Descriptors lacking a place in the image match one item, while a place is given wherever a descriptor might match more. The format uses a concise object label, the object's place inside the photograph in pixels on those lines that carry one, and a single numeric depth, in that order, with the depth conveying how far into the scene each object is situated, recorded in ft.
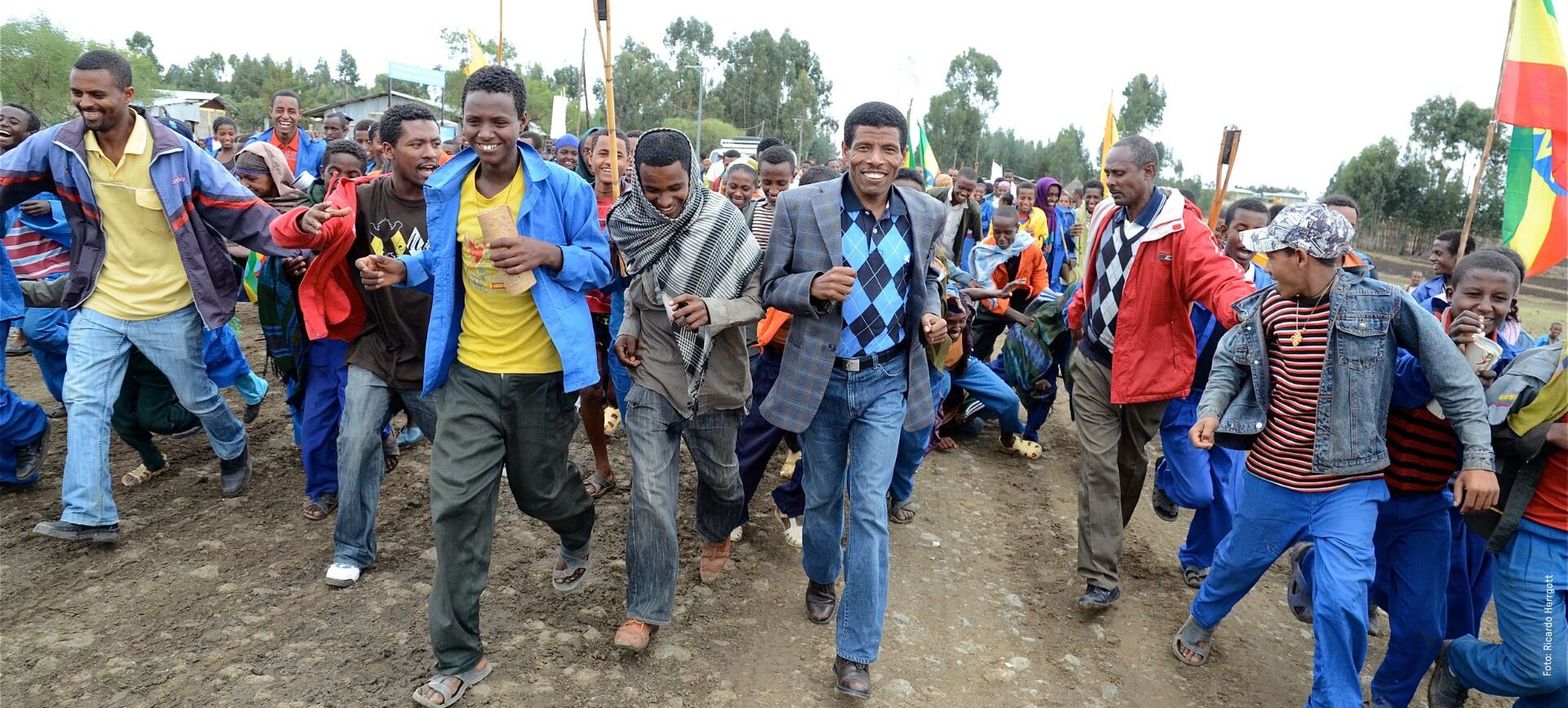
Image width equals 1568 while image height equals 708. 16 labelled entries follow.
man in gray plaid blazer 10.66
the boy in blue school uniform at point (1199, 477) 14.82
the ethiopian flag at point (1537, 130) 14.53
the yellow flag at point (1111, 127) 33.27
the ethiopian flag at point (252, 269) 16.05
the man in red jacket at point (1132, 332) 12.99
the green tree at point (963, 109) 192.34
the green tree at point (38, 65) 102.12
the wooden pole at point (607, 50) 11.25
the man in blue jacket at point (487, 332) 10.00
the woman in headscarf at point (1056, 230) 31.53
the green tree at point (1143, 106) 198.80
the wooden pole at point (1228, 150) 15.12
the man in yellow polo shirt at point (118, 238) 12.50
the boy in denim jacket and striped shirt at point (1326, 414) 9.92
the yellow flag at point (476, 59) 30.60
